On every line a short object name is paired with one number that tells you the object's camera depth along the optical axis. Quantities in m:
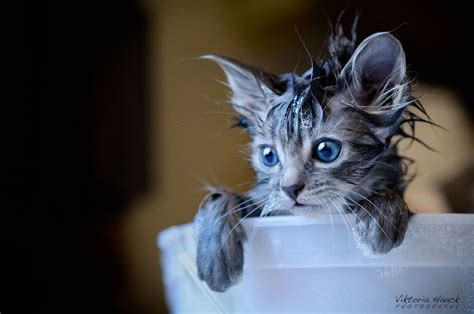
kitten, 0.38
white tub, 0.35
